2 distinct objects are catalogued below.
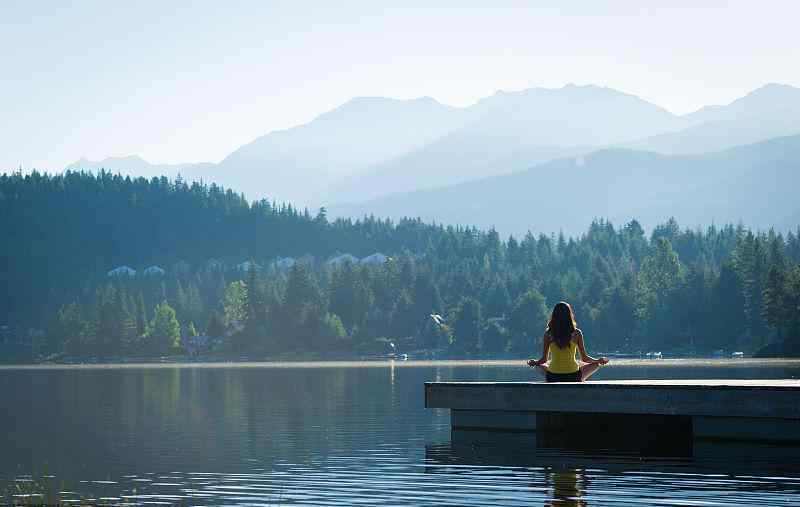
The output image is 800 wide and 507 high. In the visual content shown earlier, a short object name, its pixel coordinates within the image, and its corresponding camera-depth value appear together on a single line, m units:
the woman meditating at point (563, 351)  37.25
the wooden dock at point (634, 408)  35.25
